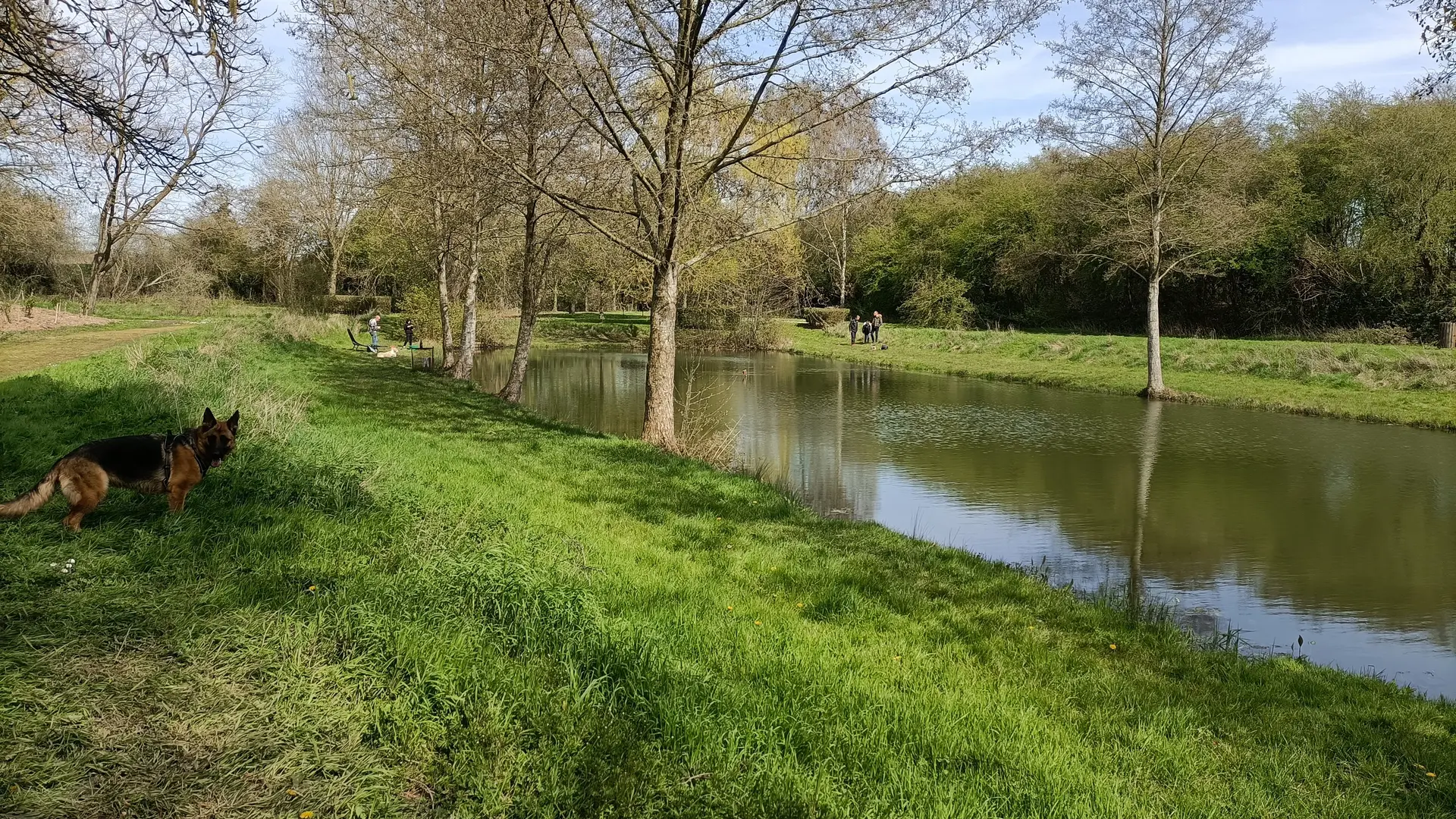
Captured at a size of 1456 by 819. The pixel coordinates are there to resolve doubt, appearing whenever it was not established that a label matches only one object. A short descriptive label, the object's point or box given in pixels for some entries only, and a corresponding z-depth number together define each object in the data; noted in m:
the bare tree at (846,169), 11.24
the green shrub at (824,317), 47.53
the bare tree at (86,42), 5.64
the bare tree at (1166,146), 19.16
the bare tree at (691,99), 10.45
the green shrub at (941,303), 45.16
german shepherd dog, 4.98
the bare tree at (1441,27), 7.74
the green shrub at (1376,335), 26.02
